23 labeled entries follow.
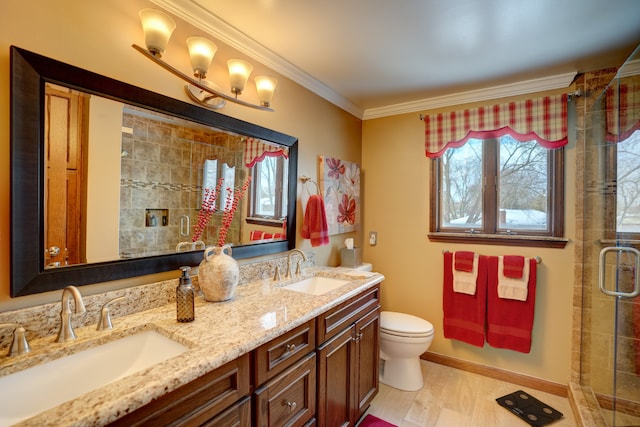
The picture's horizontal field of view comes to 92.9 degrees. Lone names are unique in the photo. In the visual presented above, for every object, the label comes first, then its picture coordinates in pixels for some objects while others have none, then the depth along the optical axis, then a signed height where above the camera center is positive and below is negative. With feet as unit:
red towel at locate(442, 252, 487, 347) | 8.07 -2.57
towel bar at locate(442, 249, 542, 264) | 7.60 -1.07
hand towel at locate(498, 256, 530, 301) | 7.56 -1.72
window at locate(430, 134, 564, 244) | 7.66 +0.72
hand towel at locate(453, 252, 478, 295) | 8.16 -1.73
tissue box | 8.77 -1.25
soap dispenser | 3.86 -1.15
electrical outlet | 10.04 -0.79
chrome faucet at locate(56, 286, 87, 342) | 3.24 -1.21
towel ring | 7.48 +0.82
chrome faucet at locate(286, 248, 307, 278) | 6.58 -0.97
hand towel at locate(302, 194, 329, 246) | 7.30 -0.21
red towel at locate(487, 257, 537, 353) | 7.57 -2.57
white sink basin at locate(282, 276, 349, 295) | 6.57 -1.58
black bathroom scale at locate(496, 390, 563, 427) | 6.50 -4.34
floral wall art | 8.21 +0.62
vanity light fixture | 3.93 +2.28
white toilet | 7.28 -3.27
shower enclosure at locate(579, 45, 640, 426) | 5.72 -0.57
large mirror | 3.33 +0.45
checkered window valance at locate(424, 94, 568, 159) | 7.32 +2.41
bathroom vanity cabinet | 2.93 -2.14
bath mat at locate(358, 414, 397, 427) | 6.36 -4.41
